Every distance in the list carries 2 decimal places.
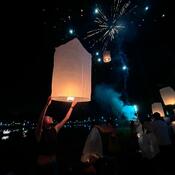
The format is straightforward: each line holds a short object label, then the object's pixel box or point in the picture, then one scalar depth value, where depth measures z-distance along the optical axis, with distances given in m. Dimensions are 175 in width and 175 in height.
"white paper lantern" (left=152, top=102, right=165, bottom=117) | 8.88
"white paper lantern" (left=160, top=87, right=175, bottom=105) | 7.10
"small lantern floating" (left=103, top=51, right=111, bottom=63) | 6.83
